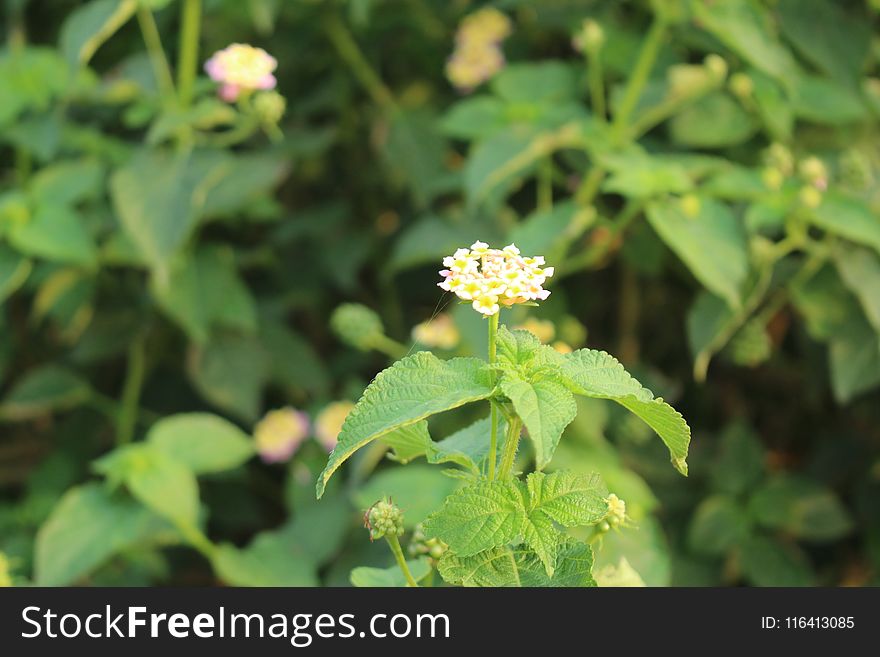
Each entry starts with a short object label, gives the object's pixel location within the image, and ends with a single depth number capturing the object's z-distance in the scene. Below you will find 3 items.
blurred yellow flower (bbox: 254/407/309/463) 1.18
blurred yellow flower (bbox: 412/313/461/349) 1.05
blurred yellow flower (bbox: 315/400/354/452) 1.15
